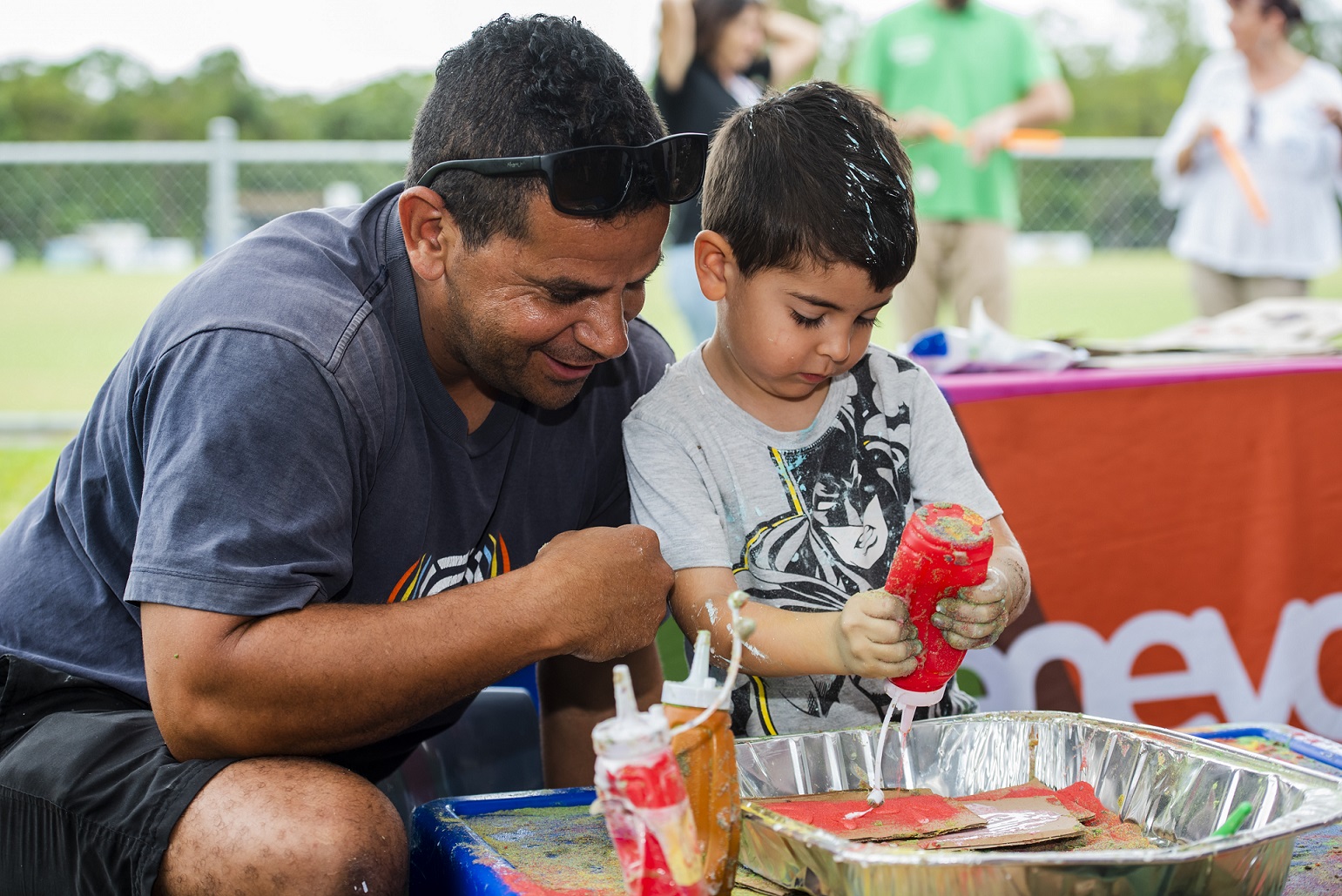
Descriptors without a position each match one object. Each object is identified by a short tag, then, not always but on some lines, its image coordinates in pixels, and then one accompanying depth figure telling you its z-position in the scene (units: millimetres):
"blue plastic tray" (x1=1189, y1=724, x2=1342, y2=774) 1898
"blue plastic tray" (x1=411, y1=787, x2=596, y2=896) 1365
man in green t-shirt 4836
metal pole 7449
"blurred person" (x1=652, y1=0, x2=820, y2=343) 4395
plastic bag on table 3061
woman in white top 4770
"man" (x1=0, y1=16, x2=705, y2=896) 1425
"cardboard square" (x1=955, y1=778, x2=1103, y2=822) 1446
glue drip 1483
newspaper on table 3205
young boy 1717
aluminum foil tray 1111
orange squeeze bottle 1141
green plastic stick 1317
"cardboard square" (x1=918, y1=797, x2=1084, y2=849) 1316
